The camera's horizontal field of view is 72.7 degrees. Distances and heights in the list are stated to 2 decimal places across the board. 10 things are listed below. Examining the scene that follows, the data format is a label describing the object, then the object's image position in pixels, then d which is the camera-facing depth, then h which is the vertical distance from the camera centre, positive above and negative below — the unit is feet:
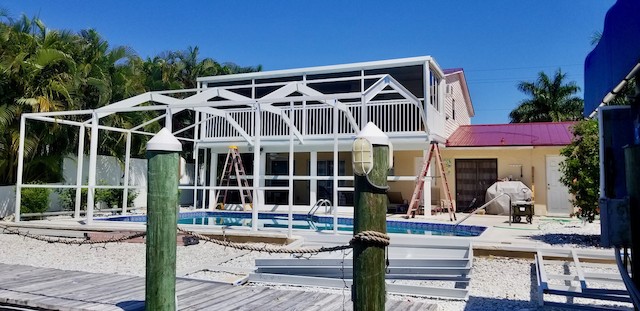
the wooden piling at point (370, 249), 8.30 -1.29
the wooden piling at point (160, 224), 10.79 -1.07
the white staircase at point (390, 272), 18.20 -3.96
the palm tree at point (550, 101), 92.27 +17.80
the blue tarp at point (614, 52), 8.24 +2.97
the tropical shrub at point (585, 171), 26.25 +0.78
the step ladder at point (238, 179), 50.60 +0.28
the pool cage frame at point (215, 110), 28.09 +5.29
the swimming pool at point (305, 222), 35.29 -3.87
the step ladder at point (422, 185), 40.13 -0.25
